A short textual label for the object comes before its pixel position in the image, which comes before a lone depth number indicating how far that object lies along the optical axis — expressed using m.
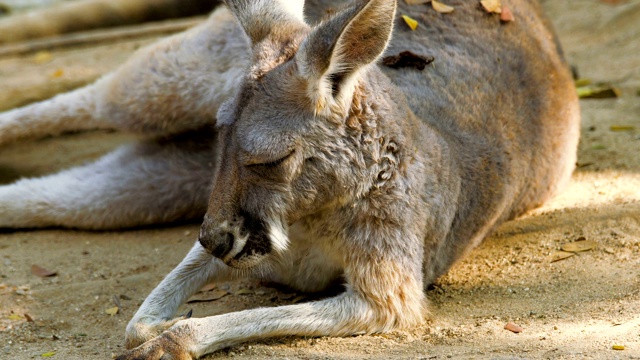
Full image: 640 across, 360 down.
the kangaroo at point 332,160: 6.47
